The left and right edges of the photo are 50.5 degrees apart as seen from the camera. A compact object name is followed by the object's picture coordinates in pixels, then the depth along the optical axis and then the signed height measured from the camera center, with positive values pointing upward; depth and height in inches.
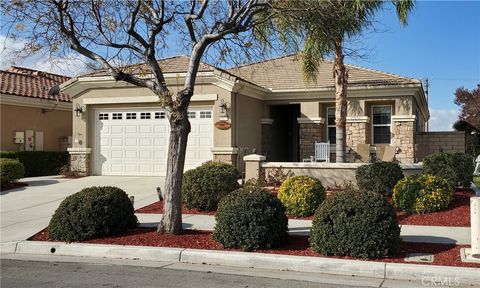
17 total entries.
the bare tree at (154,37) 359.9 +84.4
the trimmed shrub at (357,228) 291.6 -45.8
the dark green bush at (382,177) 489.1 -26.1
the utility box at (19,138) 858.1 +21.0
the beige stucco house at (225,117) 713.7 +50.2
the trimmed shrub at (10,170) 644.1 -26.0
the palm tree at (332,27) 378.3 +107.3
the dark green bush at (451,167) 501.7 -17.3
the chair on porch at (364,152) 767.1 -3.3
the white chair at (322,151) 781.3 -1.7
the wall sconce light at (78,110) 771.4 +61.1
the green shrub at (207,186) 474.0 -33.7
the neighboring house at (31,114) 846.5 +64.5
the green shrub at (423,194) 425.7 -37.9
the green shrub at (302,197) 441.1 -40.9
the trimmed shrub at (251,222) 318.3 -46.1
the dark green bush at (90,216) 356.8 -46.9
